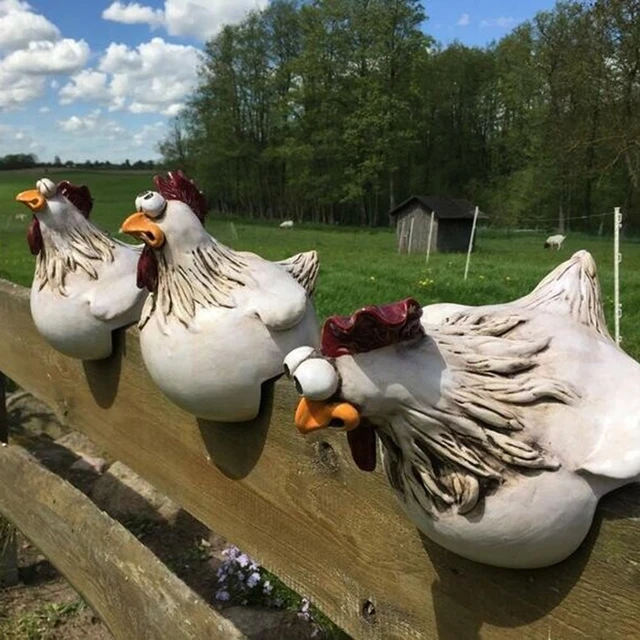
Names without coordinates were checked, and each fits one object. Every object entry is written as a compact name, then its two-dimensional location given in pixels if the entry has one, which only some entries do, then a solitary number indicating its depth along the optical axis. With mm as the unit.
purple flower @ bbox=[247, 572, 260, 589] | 2562
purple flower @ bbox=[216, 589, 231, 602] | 2590
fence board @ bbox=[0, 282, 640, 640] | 753
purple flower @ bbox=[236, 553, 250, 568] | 2596
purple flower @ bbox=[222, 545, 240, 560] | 2658
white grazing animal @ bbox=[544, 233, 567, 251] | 19922
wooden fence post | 2613
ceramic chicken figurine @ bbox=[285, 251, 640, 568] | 671
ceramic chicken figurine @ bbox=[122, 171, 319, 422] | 1139
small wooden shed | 19375
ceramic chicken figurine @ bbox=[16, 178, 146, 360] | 1562
